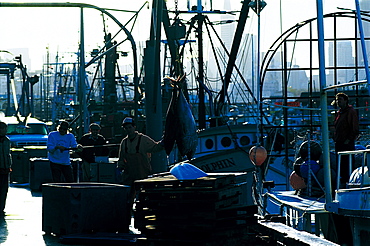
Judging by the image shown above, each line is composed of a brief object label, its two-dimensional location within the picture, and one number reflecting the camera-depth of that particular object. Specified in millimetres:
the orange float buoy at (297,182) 18594
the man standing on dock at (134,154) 14695
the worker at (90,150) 20156
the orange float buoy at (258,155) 21250
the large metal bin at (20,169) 26703
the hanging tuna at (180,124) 12867
